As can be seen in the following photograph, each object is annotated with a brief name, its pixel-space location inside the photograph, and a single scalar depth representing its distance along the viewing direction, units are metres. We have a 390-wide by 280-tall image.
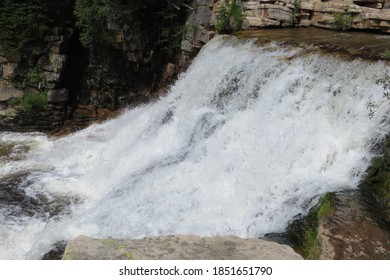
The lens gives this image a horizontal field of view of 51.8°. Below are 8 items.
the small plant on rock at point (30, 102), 12.85
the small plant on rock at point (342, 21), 9.66
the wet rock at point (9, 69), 13.09
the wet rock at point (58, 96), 13.05
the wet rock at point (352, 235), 3.86
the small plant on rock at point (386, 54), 6.66
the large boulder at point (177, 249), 2.72
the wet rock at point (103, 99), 13.61
